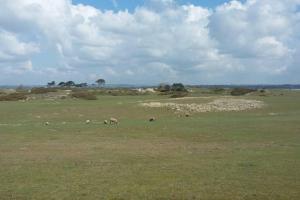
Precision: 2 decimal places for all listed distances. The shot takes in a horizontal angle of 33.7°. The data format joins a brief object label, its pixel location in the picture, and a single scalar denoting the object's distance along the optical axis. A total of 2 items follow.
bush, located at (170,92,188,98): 92.50
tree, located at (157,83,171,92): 129.00
